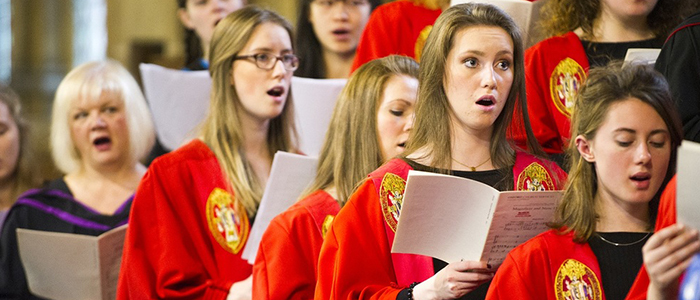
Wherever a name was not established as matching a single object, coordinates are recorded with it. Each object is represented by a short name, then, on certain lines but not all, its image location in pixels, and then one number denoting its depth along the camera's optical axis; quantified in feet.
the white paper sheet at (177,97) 30.55
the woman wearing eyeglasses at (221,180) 25.27
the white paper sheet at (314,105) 26.78
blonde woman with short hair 30.40
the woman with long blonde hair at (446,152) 19.13
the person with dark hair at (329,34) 31.07
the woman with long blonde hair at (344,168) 22.43
